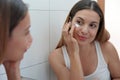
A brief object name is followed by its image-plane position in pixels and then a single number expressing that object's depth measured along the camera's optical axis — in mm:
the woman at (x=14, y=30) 554
